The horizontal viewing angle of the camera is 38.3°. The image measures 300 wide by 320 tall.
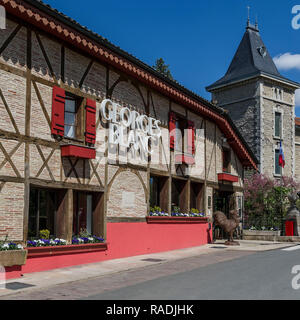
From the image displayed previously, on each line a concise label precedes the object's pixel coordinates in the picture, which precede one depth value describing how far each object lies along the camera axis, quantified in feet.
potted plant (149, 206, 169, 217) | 54.24
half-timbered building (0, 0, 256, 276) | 35.88
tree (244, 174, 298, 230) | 84.80
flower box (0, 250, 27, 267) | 31.76
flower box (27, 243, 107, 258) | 36.40
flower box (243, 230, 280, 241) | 76.28
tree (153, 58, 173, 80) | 143.74
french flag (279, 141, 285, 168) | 88.36
